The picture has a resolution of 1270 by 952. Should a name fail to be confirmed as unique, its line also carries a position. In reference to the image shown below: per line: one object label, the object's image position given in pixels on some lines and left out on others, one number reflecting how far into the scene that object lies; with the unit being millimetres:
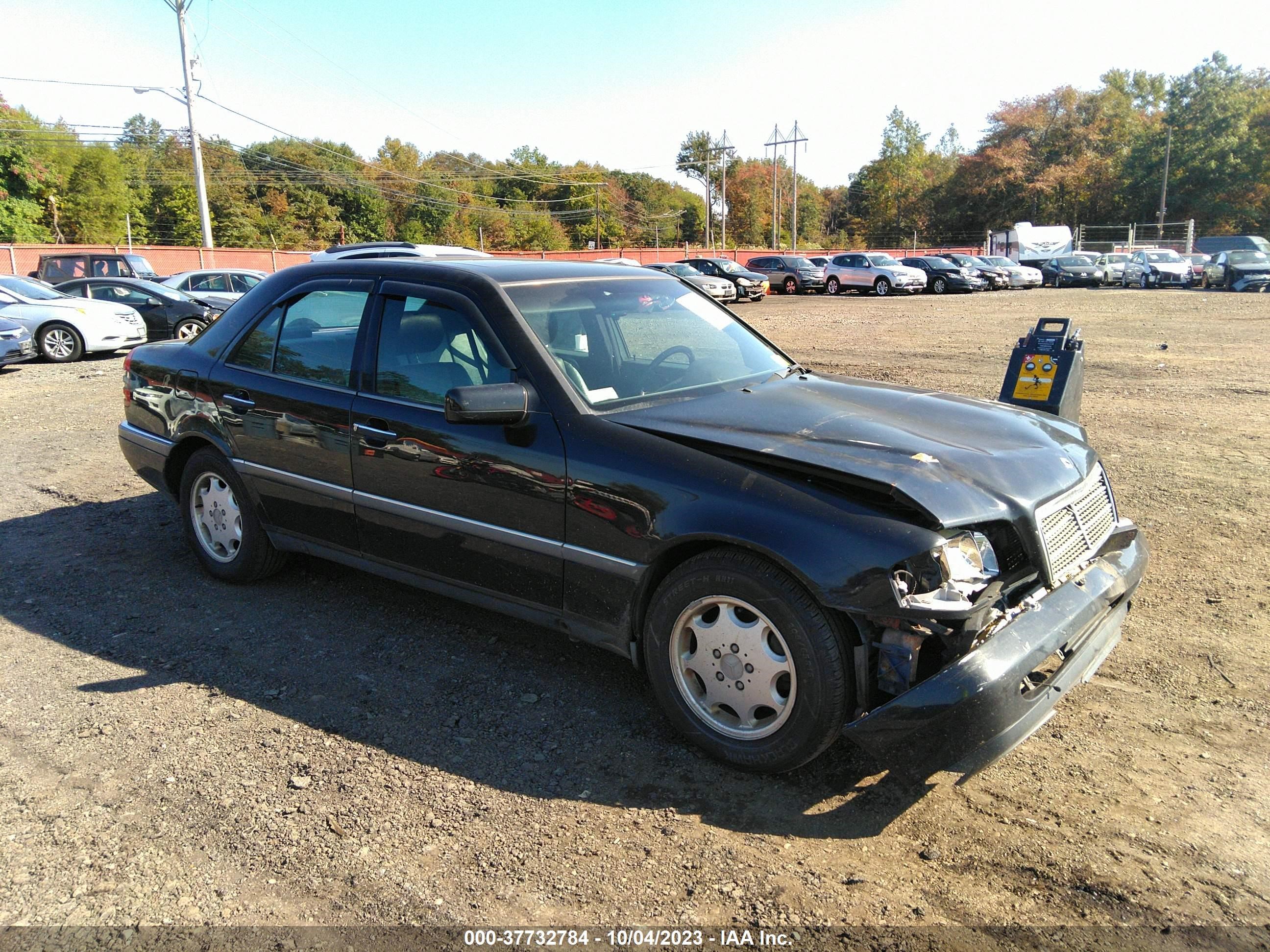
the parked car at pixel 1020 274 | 38281
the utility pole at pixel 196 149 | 32656
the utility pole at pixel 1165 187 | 58112
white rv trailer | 47875
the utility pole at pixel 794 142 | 65000
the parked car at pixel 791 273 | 36719
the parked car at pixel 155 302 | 17531
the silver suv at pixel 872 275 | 35188
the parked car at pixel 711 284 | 28219
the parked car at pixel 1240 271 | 33125
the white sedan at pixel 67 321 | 15195
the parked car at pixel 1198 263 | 37531
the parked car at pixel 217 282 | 19656
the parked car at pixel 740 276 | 32156
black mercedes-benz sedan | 2824
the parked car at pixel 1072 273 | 39094
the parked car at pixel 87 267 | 24078
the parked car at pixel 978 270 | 37000
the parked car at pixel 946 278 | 35656
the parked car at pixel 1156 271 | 37625
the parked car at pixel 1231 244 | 39875
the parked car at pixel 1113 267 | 39344
